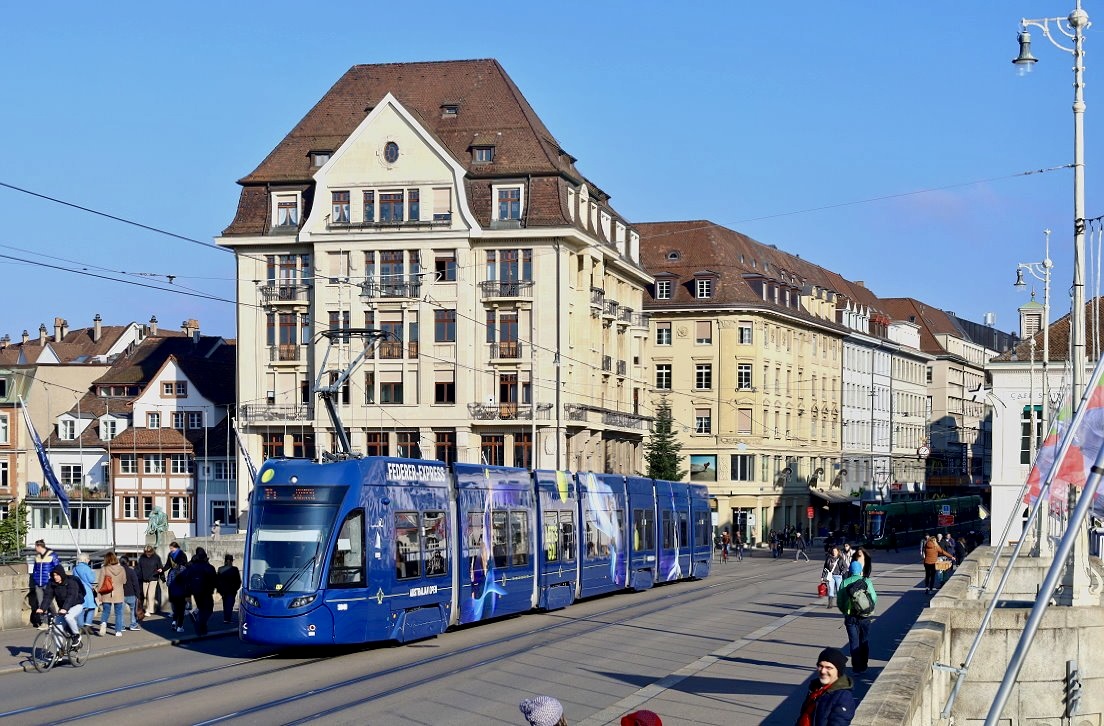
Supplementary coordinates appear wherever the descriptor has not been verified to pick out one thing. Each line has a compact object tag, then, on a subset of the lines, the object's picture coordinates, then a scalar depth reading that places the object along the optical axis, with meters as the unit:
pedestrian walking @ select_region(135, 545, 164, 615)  30.52
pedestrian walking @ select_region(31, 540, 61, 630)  26.84
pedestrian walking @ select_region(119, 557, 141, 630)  28.48
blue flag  62.31
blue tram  23.30
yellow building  94.50
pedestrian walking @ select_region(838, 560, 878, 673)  21.81
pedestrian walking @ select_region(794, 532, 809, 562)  77.75
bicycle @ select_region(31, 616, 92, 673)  22.78
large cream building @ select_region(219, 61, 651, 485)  68.25
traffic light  21.59
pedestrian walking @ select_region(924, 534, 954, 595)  39.34
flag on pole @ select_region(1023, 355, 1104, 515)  15.70
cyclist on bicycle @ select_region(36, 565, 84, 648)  23.23
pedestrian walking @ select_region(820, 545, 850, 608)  37.62
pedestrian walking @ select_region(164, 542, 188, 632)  28.00
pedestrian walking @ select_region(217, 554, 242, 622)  29.98
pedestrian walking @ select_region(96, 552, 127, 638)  27.36
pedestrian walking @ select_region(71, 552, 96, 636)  24.92
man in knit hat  12.25
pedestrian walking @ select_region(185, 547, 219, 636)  27.95
